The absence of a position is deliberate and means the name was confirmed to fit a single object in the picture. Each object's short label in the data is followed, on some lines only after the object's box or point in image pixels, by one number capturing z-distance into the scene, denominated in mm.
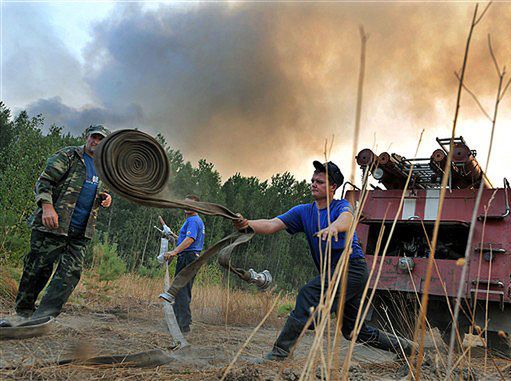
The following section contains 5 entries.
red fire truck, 6078
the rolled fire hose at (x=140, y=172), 2869
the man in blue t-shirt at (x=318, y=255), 3865
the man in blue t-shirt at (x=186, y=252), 6145
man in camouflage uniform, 4094
